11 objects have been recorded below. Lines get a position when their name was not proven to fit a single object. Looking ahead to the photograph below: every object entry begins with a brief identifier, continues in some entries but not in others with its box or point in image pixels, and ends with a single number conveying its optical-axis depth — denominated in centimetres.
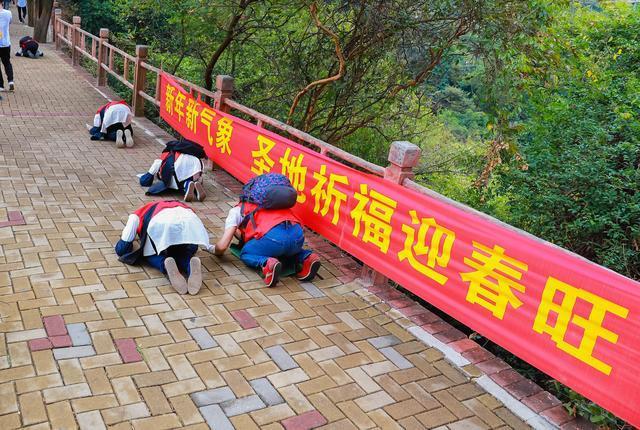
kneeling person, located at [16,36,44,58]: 1652
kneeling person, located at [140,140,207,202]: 681
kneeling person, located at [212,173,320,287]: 514
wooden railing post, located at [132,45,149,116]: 1104
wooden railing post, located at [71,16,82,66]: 1612
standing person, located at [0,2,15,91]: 1120
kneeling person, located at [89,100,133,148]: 894
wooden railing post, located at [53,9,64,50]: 1861
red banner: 343
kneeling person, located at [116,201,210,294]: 477
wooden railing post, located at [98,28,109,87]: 1335
